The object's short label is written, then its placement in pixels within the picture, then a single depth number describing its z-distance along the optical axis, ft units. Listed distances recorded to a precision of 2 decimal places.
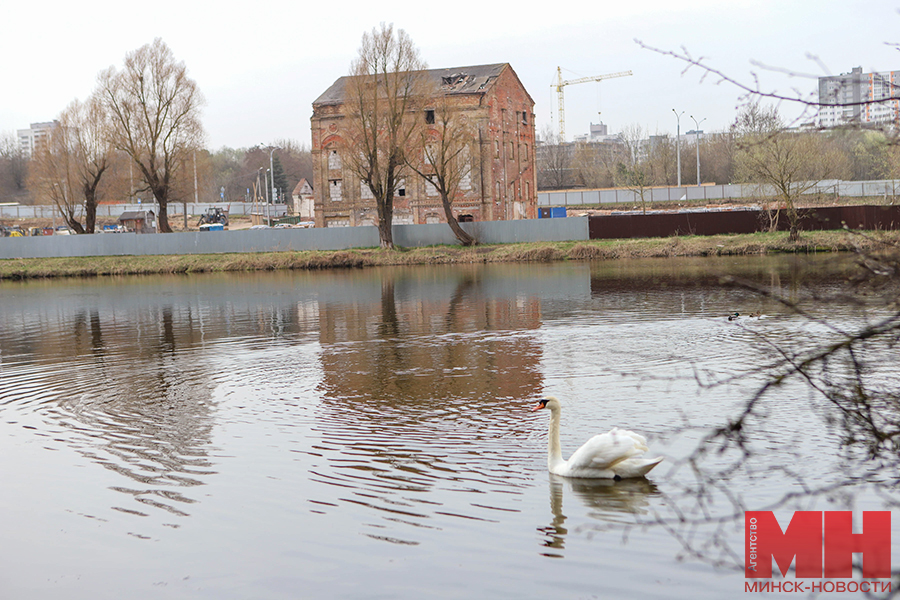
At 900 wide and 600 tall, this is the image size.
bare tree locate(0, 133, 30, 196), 469.98
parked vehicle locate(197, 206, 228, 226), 316.40
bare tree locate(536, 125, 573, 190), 396.78
